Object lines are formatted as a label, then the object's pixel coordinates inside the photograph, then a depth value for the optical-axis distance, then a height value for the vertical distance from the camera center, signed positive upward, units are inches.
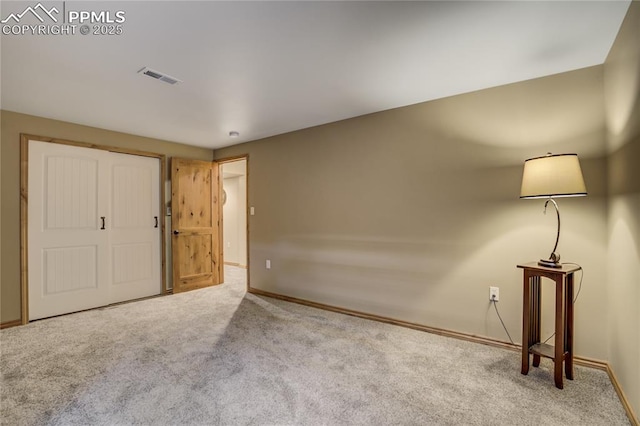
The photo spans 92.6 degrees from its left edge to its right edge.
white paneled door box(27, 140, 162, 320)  134.0 -9.1
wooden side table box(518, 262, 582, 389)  78.8 -30.1
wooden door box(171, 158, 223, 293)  178.5 -8.9
